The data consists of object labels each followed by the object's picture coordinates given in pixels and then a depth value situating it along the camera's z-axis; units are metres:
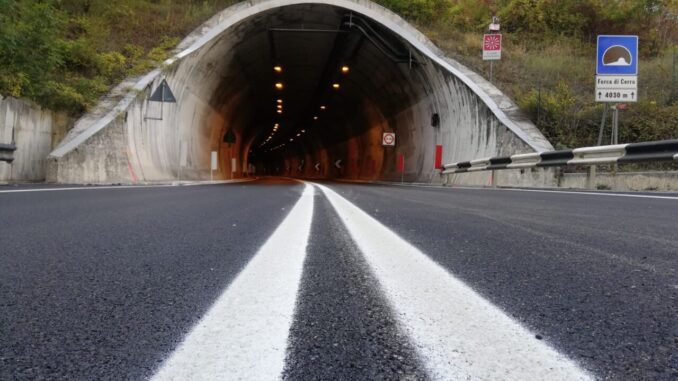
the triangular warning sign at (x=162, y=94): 14.66
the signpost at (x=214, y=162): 22.52
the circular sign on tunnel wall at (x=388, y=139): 25.84
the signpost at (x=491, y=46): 17.69
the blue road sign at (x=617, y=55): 12.27
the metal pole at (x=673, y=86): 17.22
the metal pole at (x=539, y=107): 16.84
